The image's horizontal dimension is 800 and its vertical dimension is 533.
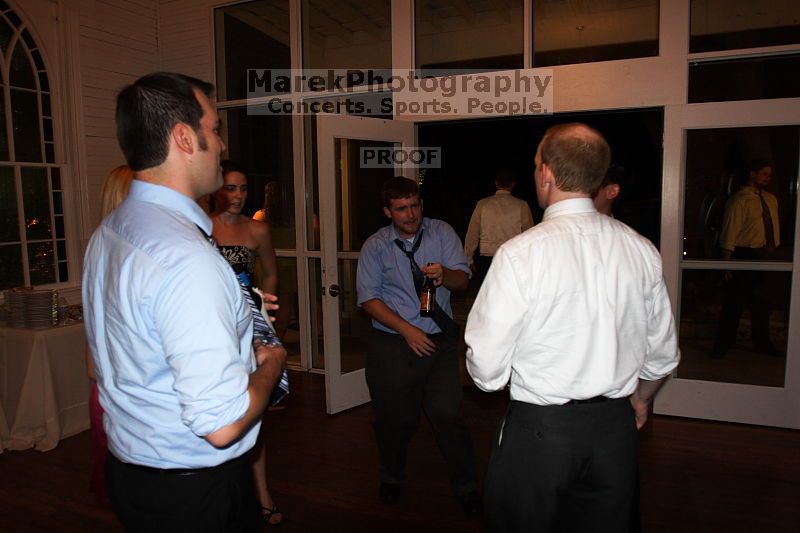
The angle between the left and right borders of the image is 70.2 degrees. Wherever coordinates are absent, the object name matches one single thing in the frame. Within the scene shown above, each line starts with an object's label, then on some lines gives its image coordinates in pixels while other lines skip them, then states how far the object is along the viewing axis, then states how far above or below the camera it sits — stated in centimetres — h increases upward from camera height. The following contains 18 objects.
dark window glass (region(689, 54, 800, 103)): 377 +81
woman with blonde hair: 197 -2
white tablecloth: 370 -117
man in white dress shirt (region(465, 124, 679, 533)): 160 -41
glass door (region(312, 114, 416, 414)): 420 -11
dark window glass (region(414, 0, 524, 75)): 458 +138
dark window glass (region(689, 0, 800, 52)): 379 +118
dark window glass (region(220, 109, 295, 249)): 555 +43
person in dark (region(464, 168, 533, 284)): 546 -16
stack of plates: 382 -68
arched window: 453 +29
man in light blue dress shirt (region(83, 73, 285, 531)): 109 -26
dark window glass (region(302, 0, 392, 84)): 498 +152
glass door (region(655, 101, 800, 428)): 381 -32
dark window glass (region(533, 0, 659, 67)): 417 +128
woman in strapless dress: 321 -17
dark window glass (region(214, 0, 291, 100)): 540 +159
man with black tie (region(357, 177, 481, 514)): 282 -69
